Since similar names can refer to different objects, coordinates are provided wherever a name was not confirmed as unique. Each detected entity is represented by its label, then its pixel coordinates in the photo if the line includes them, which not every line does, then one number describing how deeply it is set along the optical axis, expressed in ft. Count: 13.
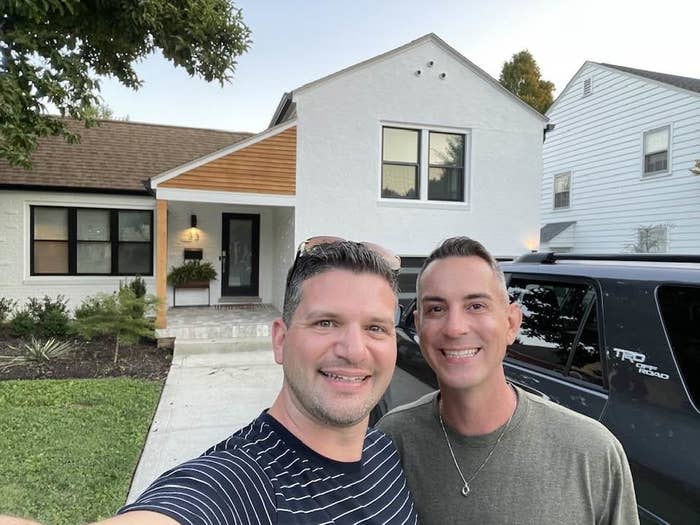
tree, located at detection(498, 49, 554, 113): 80.94
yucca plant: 23.39
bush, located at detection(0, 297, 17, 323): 30.03
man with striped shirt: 3.27
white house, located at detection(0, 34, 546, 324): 29.55
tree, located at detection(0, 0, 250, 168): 17.72
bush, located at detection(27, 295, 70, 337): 28.09
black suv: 4.87
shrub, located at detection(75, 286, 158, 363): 23.65
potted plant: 35.65
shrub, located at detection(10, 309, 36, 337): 27.94
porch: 27.37
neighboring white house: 38.68
